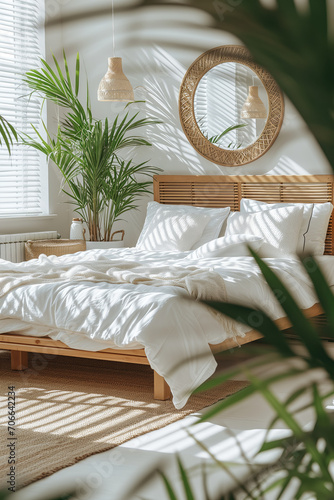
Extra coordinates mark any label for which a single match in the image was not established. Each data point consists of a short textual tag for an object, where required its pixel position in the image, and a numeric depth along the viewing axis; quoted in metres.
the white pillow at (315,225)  5.39
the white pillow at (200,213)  5.77
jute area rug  3.02
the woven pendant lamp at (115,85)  5.54
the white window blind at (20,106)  6.37
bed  4.15
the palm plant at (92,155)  6.18
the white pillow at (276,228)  5.25
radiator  6.04
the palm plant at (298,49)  0.36
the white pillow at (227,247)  5.07
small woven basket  5.97
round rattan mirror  5.90
